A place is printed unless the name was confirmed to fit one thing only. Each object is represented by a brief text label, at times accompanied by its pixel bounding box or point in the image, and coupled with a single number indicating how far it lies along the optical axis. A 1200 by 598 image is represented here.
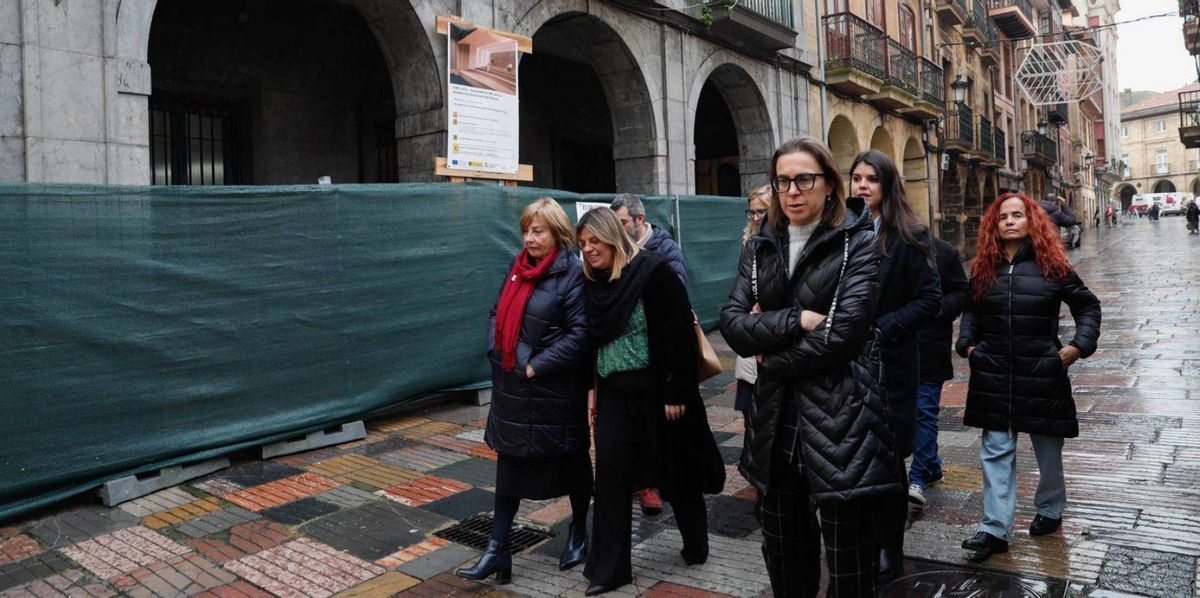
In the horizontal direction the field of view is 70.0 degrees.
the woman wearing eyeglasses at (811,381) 2.63
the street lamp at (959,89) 23.58
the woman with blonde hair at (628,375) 3.64
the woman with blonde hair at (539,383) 3.76
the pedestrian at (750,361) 4.55
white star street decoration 18.58
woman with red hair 3.77
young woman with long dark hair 3.81
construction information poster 9.06
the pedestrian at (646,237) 4.68
